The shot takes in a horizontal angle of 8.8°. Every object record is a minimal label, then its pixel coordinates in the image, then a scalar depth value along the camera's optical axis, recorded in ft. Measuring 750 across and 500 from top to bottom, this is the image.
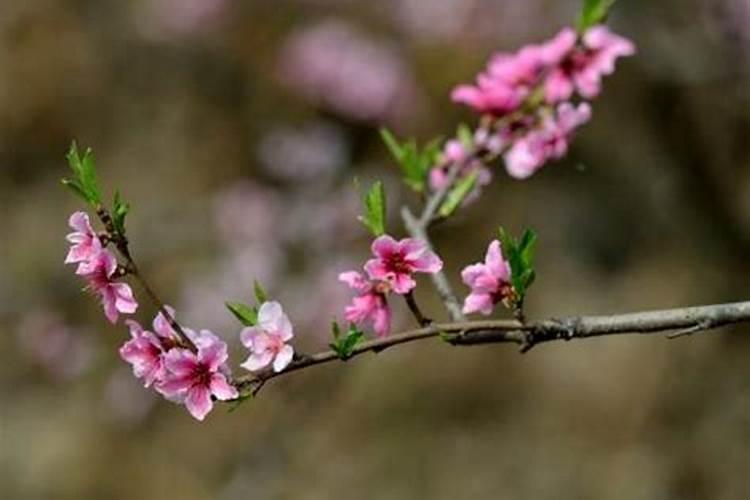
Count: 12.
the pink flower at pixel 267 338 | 6.20
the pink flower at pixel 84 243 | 6.21
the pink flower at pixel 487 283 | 6.35
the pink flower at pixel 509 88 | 6.98
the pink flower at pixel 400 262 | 6.25
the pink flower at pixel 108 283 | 6.21
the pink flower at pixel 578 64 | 6.93
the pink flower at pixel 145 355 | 6.18
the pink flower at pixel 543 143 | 6.92
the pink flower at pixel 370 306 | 6.36
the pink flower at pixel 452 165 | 6.99
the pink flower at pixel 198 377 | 6.16
